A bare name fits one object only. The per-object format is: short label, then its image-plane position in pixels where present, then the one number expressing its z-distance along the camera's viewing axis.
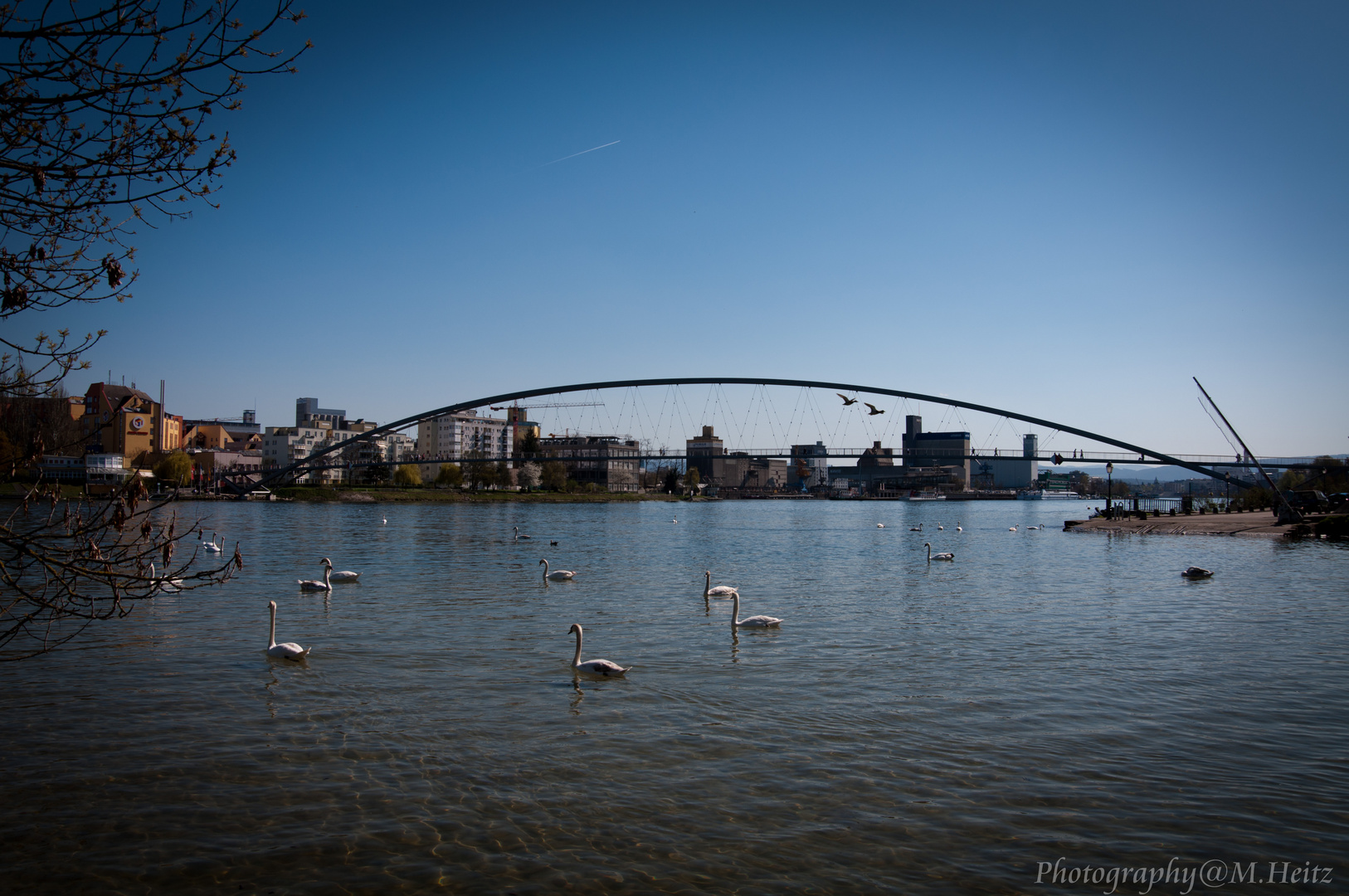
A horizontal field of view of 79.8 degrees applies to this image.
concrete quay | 45.06
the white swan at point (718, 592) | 20.24
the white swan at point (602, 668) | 11.70
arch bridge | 82.62
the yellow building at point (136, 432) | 94.12
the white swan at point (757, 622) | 16.19
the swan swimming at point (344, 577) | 22.61
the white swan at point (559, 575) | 24.34
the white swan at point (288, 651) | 12.34
